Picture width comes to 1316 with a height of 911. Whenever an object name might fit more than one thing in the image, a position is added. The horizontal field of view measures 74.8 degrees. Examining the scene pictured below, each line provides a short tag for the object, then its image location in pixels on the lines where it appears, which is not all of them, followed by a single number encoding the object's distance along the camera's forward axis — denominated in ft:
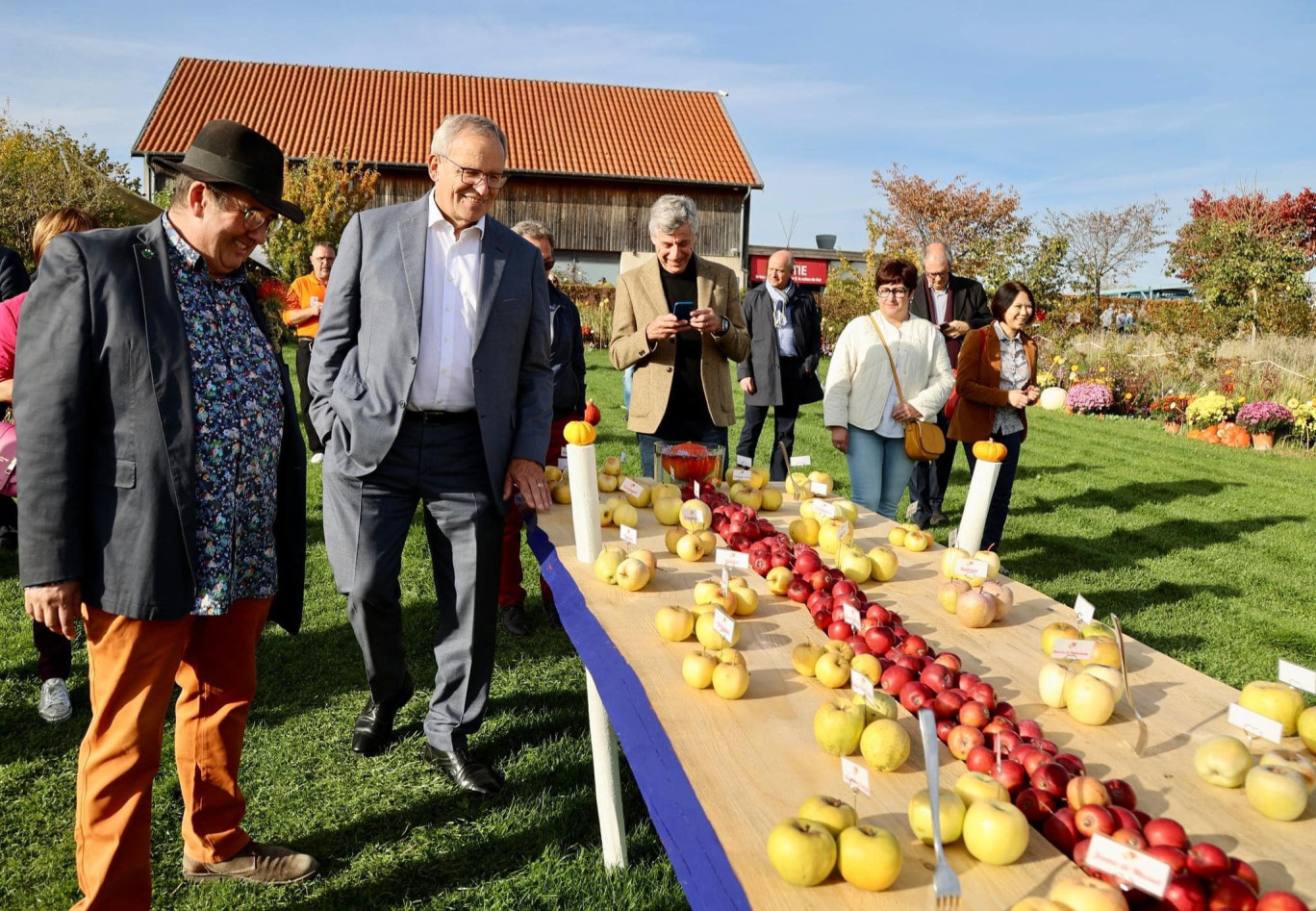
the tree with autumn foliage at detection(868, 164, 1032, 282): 81.56
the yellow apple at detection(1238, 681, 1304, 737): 5.24
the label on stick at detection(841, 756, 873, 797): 4.46
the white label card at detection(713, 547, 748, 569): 7.36
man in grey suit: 8.98
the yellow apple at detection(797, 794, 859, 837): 4.09
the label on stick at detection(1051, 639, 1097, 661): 5.85
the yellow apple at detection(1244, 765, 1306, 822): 4.40
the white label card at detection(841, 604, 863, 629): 6.50
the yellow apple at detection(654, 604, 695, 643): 6.54
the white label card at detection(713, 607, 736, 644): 6.20
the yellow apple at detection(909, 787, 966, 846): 4.16
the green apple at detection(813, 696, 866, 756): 4.93
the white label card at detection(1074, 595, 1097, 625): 6.73
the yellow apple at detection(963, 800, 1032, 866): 4.03
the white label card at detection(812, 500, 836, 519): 9.46
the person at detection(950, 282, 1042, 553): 17.80
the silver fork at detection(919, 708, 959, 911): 3.70
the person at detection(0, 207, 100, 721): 11.13
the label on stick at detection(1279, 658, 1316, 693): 5.11
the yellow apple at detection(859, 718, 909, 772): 4.83
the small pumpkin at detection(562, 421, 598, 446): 7.97
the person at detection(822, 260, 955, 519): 15.42
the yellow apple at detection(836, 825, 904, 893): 3.83
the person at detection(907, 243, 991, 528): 21.56
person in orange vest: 23.81
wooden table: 4.05
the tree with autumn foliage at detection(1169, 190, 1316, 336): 50.14
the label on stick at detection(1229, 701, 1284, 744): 4.88
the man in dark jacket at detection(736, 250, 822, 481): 23.62
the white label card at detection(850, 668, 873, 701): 5.21
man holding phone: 13.15
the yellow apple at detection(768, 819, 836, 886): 3.86
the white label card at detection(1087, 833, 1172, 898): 3.44
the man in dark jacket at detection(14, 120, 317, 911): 6.31
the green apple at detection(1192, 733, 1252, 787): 4.68
